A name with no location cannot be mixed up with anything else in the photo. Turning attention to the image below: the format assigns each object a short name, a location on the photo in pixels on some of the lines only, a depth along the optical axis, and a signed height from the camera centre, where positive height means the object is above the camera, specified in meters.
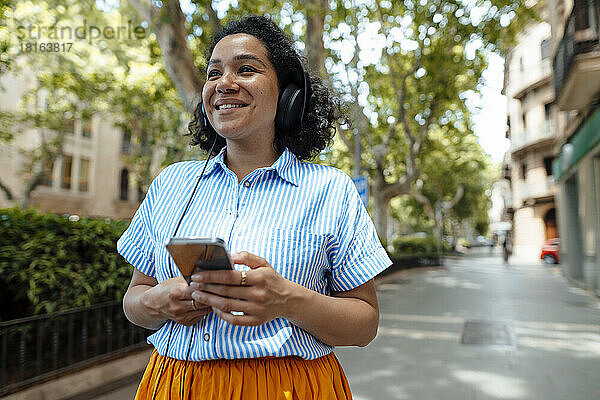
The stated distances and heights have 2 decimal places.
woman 1.29 -0.02
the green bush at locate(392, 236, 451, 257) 24.67 +0.04
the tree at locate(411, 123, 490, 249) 26.92 +4.38
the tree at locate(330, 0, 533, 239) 12.47 +5.23
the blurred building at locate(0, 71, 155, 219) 22.89 +3.98
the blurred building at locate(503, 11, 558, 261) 31.95 +7.28
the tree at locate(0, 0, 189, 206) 13.02 +5.17
